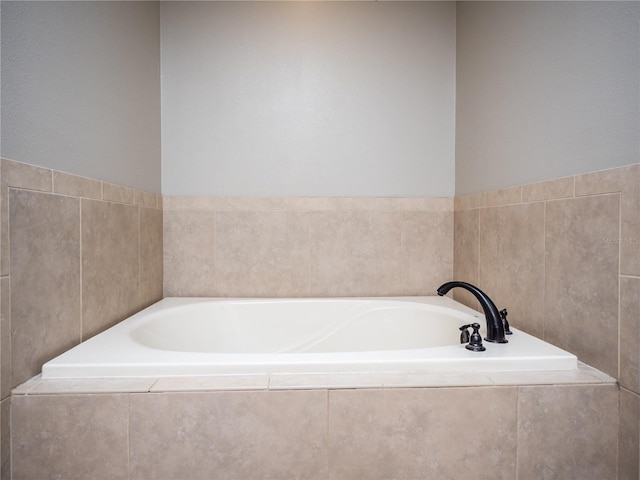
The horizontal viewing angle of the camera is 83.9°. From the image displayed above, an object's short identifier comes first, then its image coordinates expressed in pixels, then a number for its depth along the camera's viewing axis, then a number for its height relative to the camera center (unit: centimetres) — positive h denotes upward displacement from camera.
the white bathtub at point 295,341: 99 -38
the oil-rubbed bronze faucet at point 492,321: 120 -29
